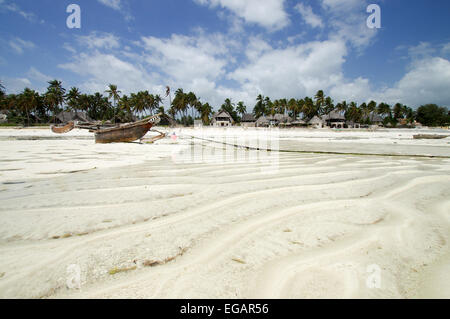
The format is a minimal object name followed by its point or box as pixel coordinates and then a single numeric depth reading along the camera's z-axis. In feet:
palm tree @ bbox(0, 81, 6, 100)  153.20
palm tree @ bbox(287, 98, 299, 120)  208.54
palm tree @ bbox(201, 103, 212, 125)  216.54
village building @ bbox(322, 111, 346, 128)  192.54
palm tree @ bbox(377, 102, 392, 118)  243.19
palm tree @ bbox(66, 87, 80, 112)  188.75
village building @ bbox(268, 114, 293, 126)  197.98
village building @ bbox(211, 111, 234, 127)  193.26
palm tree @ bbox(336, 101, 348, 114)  221.48
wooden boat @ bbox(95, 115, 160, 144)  31.48
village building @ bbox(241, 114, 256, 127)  211.00
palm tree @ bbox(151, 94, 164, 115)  213.95
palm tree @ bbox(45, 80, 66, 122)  170.19
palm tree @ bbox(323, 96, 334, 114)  216.95
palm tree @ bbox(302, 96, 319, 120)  208.44
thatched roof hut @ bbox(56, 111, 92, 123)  178.00
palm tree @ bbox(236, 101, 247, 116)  236.63
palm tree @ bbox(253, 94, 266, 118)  229.52
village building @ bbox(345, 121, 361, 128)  203.92
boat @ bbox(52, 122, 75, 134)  63.35
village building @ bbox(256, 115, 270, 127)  193.60
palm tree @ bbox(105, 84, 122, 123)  183.52
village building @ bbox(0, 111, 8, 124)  167.36
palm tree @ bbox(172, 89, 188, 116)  211.00
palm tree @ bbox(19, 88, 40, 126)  157.17
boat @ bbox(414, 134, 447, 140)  42.30
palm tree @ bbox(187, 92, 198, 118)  211.82
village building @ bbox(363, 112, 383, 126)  229.08
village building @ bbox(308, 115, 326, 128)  184.24
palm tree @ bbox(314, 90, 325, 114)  213.05
